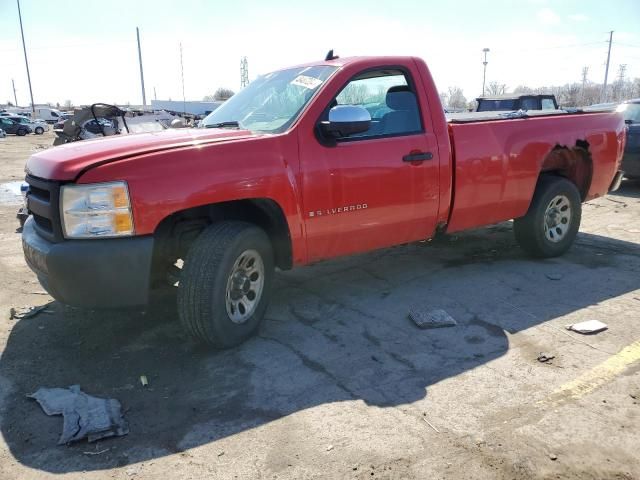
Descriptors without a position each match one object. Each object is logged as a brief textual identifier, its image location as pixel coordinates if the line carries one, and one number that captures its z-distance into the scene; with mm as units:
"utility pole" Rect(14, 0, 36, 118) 54825
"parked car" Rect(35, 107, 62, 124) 67975
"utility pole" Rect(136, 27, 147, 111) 53362
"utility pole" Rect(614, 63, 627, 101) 93725
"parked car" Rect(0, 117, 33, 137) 43250
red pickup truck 3246
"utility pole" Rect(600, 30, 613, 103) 66619
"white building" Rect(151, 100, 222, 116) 66188
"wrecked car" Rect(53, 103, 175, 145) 9812
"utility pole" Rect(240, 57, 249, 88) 81325
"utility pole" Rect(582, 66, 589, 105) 110625
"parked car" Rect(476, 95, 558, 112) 14008
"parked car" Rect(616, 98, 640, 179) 9836
